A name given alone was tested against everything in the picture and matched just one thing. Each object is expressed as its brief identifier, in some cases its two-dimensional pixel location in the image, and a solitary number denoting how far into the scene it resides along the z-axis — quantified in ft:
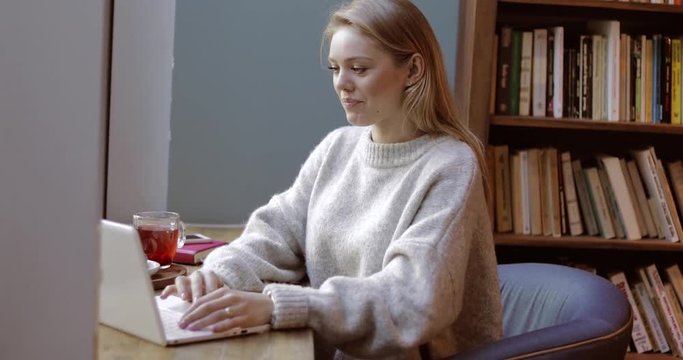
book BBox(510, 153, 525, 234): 8.82
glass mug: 5.40
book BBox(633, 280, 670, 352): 9.12
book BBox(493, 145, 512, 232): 8.82
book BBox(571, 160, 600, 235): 8.93
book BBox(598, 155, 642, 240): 8.84
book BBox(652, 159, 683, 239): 8.80
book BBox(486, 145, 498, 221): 8.80
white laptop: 3.82
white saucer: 5.01
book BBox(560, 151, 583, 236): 8.89
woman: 4.49
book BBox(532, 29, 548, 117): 8.65
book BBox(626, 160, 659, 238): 8.90
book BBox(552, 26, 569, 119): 8.64
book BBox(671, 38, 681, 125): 8.74
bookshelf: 8.54
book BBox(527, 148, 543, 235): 8.83
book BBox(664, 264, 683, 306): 9.06
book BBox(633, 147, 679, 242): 8.78
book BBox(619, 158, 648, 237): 8.89
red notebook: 5.77
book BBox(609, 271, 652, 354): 9.10
